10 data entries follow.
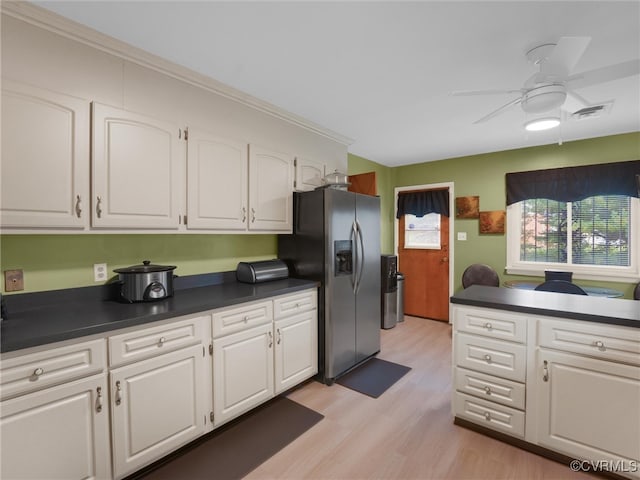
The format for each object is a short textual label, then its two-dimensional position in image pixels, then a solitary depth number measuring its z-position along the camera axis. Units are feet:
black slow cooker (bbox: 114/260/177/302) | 6.09
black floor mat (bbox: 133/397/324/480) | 5.63
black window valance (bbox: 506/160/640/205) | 10.82
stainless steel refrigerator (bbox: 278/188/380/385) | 8.75
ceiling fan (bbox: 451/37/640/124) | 4.99
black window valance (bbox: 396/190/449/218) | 14.89
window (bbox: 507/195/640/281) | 11.07
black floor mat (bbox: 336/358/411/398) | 8.69
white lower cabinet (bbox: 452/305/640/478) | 5.12
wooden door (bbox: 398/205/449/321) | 14.98
